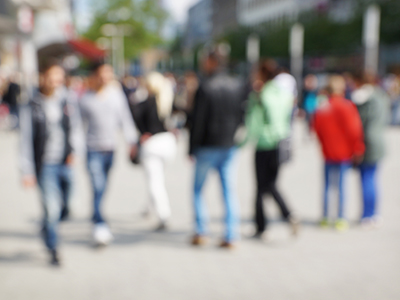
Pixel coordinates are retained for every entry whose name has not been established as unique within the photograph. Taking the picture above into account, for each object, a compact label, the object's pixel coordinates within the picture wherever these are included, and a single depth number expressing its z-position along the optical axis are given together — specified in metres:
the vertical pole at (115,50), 47.11
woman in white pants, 5.60
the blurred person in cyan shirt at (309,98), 13.95
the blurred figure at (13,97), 16.50
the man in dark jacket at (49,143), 4.46
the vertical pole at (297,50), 29.11
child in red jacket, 5.55
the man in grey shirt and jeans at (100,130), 5.06
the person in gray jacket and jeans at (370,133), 5.65
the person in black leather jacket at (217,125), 4.88
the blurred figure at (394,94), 17.64
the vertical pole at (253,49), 49.62
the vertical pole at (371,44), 24.53
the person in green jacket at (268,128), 5.25
